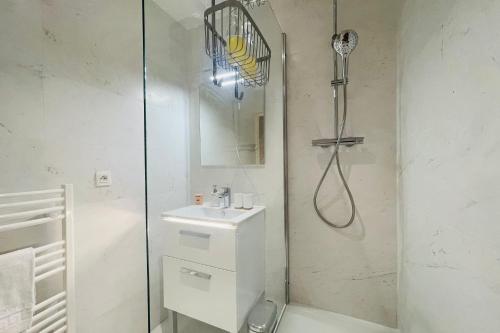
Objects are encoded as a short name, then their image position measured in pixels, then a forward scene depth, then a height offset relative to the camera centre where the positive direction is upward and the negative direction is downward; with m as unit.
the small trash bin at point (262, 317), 1.25 -0.94
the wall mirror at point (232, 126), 1.58 +0.29
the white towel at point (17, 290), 0.79 -0.47
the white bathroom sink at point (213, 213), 1.17 -0.31
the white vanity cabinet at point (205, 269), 1.14 -0.56
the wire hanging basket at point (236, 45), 1.25 +0.74
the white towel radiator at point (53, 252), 0.91 -0.39
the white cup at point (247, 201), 1.52 -0.26
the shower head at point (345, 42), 1.26 +0.72
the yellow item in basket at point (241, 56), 1.25 +0.67
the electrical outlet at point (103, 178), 1.20 -0.07
